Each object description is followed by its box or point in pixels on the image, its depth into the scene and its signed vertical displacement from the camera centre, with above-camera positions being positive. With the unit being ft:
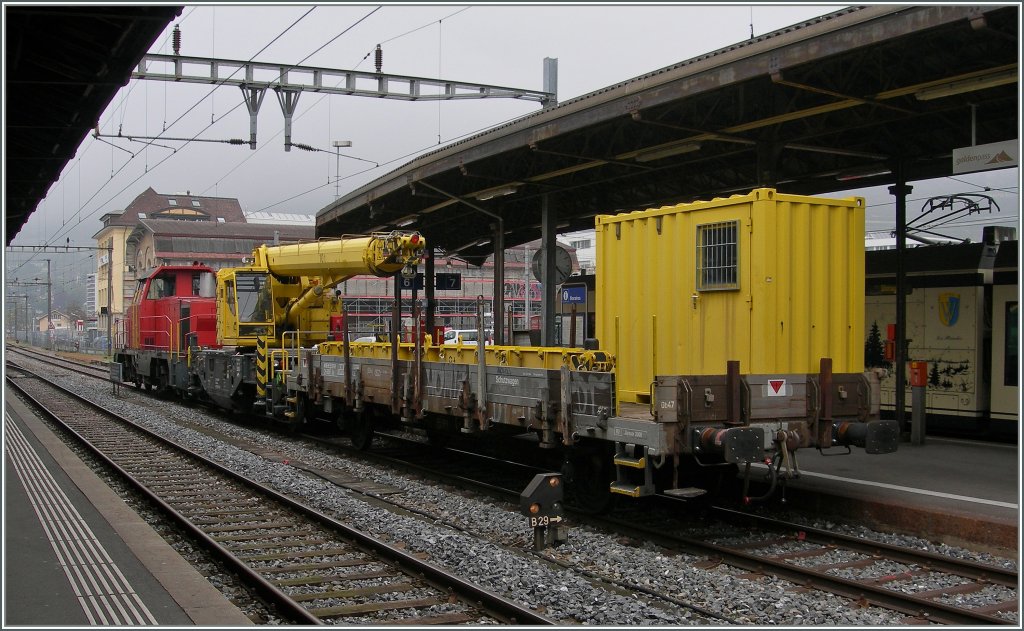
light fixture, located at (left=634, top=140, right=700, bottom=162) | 47.59 +9.91
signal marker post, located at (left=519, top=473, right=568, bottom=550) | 26.27 -5.42
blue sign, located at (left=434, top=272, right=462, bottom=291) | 84.84 +4.62
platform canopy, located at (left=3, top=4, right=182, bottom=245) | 23.26 +8.13
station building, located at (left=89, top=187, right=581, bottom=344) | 157.69 +17.83
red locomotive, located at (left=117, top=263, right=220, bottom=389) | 74.49 +0.69
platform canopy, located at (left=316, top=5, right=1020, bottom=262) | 32.32 +10.37
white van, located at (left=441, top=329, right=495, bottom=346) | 124.47 -0.95
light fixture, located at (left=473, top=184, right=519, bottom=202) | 61.87 +9.84
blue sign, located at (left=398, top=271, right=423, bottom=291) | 80.74 +4.64
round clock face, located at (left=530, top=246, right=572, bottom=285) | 59.67 +4.40
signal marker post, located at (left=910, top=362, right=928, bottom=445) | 40.70 -3.21
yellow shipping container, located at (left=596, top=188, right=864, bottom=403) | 28.94 +1.45
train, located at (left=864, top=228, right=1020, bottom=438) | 42.75 -0.03
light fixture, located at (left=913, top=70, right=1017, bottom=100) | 32.35 +9.38
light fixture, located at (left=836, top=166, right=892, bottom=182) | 50.78 +9.44
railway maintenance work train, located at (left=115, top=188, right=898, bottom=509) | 27.58 -1.24
